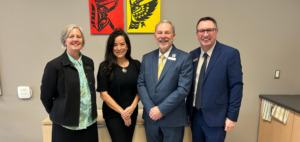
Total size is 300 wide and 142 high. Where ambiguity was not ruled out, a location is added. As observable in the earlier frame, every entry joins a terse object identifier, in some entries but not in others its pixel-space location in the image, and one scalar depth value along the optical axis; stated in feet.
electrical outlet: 7.48
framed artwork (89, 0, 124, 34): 6.90
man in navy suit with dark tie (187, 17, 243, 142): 4.47
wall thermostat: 7.32
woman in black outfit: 4.91
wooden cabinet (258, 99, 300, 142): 5.88
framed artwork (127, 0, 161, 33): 6.91
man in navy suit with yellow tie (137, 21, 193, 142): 4.55
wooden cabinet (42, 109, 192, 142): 5.90
